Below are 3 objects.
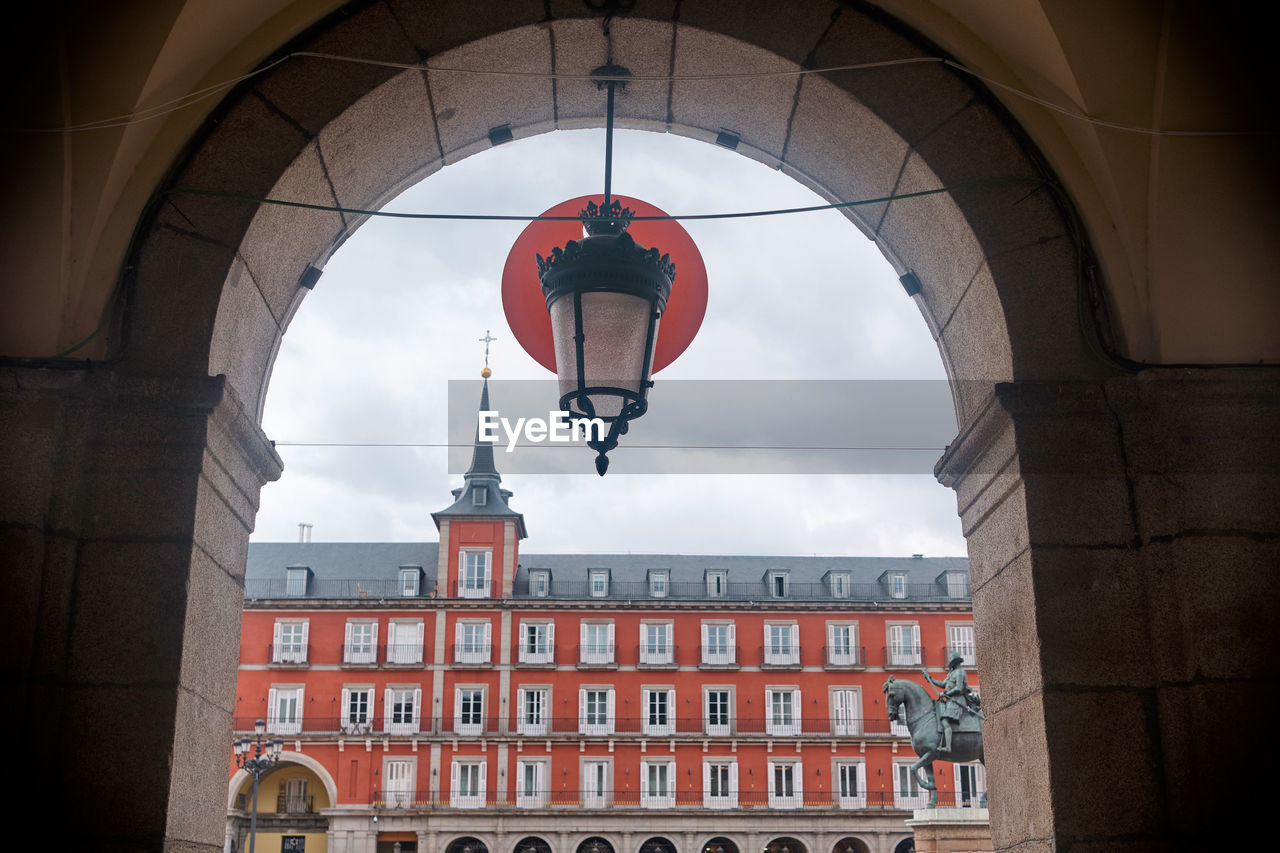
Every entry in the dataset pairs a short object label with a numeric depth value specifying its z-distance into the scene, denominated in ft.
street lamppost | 94.68
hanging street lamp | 11.93
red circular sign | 14.67
